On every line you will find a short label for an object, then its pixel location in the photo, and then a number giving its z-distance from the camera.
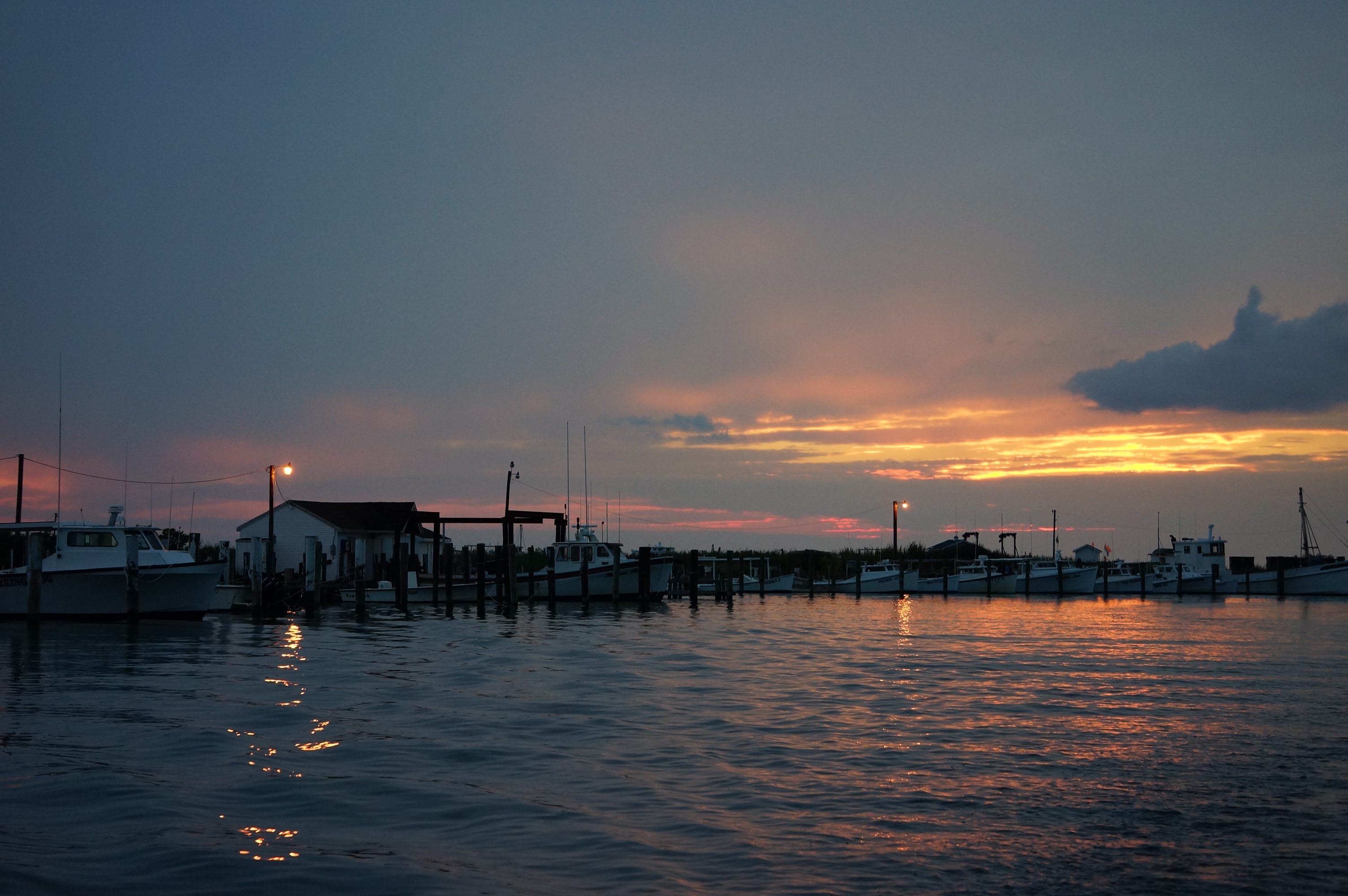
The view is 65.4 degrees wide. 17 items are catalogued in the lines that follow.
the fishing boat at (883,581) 75.12
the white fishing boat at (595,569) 54.06
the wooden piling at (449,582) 44.19
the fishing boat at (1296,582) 68.75
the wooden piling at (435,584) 46.00
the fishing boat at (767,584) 78.69
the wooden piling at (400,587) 45.72
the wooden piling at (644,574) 49.44
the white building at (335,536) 57.34
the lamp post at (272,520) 45.44
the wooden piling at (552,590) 45.66
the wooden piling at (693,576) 48.97
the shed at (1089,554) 98.88
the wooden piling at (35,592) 33.56
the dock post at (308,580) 44.84
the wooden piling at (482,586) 42.53
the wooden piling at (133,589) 34.59
